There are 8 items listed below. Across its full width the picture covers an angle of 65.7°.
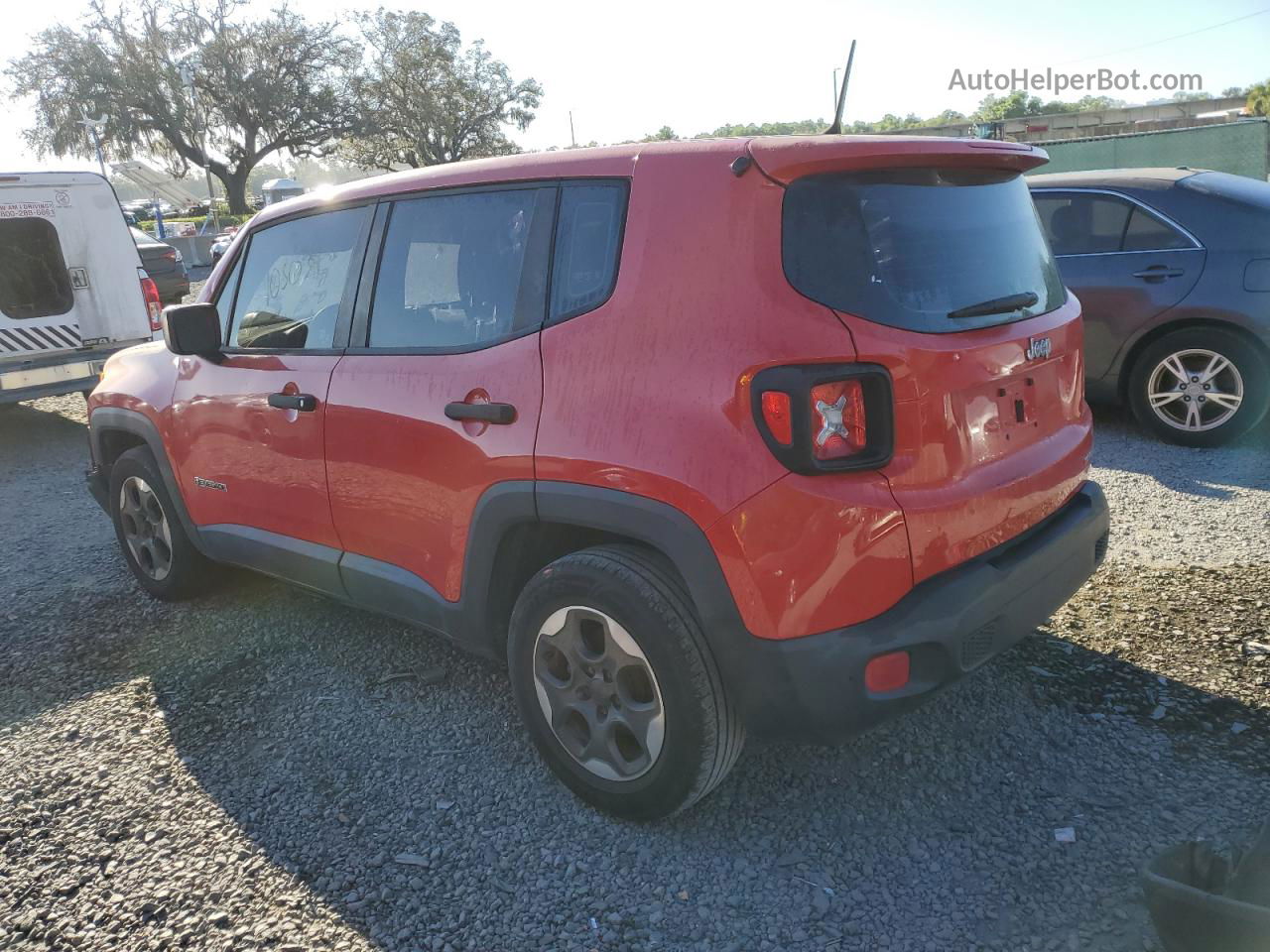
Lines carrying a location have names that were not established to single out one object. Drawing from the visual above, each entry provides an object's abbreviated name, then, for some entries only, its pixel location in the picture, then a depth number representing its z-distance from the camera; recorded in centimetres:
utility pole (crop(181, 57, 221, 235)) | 4753
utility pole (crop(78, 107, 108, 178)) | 3484
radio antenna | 312
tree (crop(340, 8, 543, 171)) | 5200
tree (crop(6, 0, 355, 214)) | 4619
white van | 834
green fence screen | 1437
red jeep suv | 225
